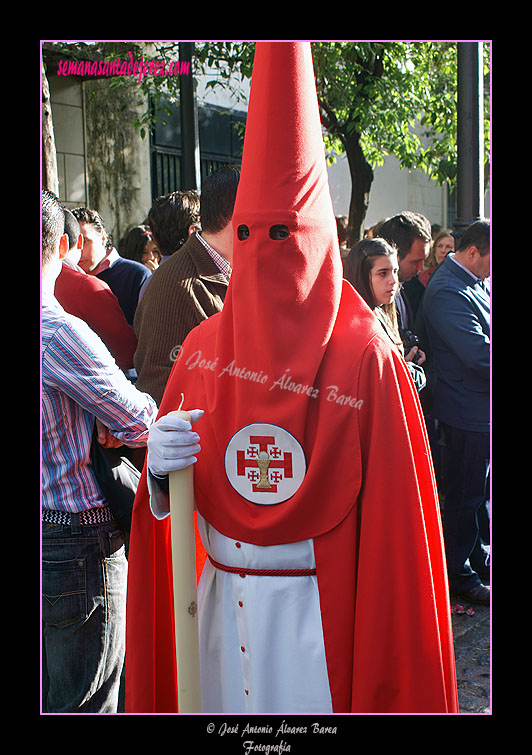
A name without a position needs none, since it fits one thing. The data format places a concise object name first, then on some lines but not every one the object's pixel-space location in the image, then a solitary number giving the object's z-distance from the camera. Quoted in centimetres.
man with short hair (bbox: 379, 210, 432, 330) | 573
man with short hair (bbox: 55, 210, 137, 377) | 387
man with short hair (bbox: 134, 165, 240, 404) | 343
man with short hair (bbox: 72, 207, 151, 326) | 480
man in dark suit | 475
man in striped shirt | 255
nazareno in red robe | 210
